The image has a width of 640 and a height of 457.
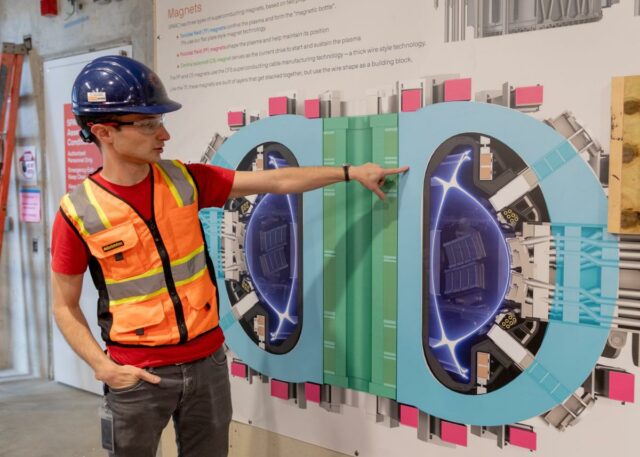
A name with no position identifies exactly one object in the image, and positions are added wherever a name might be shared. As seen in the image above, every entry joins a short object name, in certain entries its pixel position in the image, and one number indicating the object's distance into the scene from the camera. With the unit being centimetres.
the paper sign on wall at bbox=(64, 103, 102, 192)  331
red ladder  357
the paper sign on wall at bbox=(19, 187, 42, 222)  364
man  153
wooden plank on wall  133
